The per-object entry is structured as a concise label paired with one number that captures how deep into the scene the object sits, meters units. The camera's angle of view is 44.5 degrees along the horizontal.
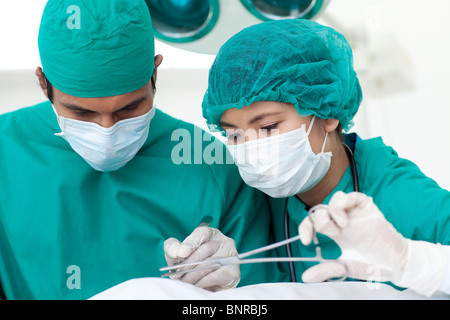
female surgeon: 1.39
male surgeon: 1.41
